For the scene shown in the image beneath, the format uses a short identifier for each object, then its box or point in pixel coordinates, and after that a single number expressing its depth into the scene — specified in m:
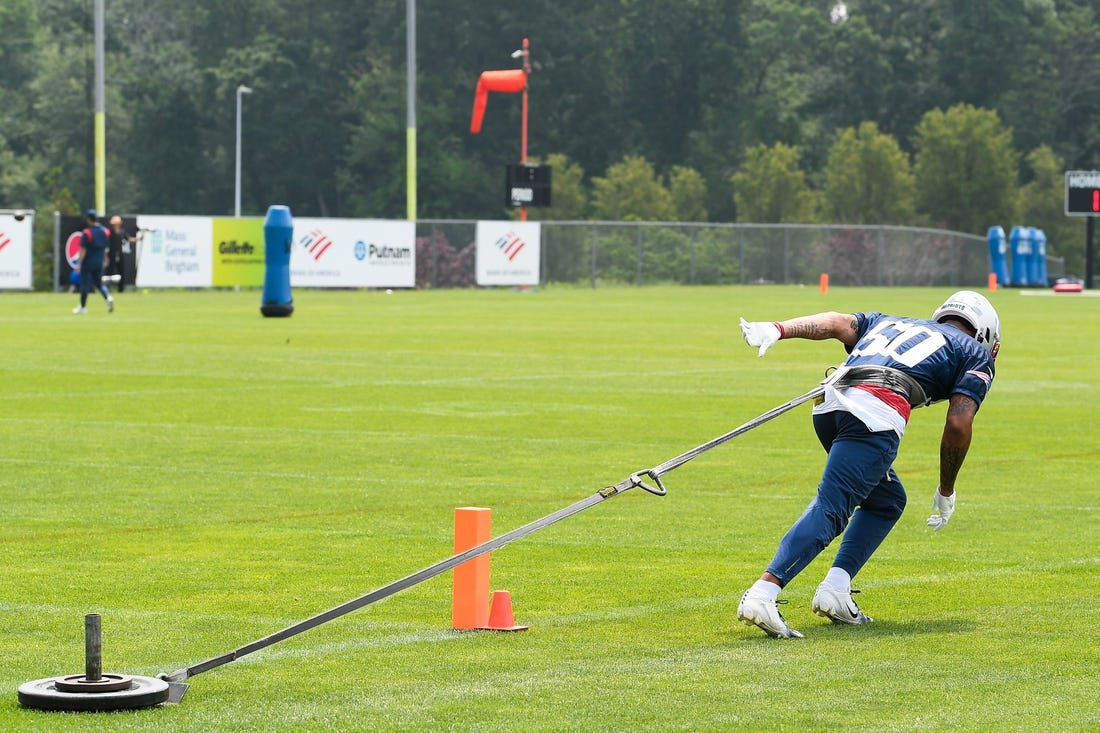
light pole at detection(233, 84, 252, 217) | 93.43
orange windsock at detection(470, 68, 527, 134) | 74.56
